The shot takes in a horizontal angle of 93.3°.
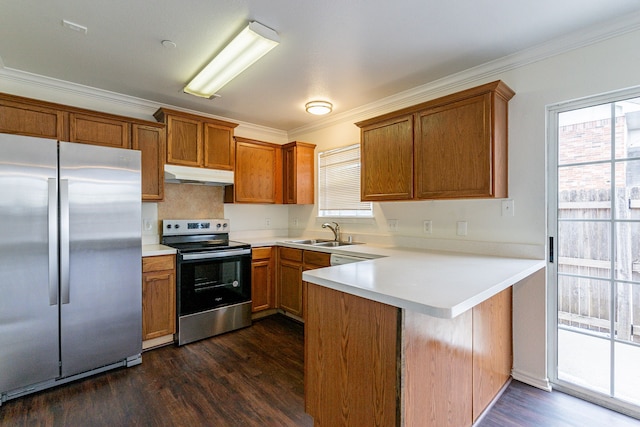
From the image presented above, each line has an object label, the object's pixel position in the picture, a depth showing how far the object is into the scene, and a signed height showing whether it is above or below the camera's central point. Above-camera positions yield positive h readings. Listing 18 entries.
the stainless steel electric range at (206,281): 2.94 -0.71
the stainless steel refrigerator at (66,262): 2.05 -0.36
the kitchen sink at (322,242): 3.63 -0.37
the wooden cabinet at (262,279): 3.51 -0.79
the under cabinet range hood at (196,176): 3.13 +0.41
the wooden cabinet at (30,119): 2.37 +0.77
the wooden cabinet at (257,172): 3.79 +0.53
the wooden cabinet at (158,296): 2.75 -0.78
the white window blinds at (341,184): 3.64 +0.37
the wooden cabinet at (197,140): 3.17 +0.81
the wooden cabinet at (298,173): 4.05 +0.54
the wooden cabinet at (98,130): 2.63 +0.75
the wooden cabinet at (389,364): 1.29 -0.74
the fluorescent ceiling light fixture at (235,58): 1.99 +1.18
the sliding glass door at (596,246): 1.93 -0.23
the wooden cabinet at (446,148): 2.21 +0.53
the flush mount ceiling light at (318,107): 3.22 +1.14
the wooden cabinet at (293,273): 3.22 -0.70
